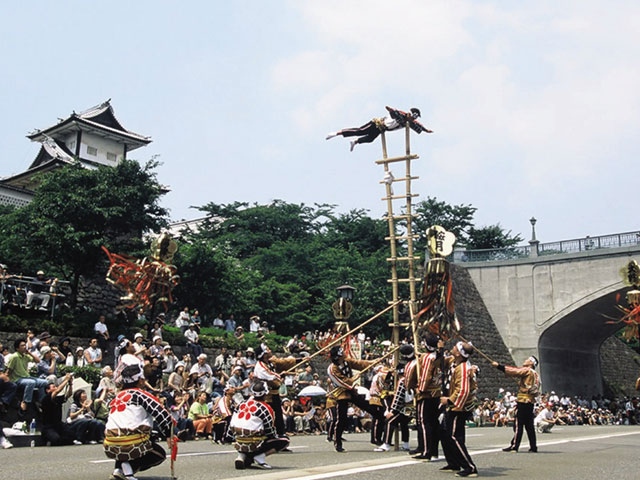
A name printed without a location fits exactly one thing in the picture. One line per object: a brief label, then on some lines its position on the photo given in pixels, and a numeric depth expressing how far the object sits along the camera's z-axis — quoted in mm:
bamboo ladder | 12531
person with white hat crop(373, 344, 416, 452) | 11555
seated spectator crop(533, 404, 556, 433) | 21375
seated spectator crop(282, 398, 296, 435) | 19269
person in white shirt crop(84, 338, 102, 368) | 18500
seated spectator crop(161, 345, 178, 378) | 18375
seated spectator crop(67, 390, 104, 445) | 13539
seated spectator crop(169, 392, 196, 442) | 15148
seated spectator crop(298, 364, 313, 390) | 22192
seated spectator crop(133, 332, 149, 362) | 13148
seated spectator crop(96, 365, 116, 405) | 14950
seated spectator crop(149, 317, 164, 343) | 20866
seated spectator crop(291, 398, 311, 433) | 19983
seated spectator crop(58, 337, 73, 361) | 18130
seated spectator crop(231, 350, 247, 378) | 17109
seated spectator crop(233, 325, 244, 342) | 25938
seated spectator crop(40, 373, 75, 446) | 12984
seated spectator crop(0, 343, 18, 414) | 12820
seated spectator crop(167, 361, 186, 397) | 16250
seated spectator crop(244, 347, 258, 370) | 16844
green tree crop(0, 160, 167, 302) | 24359
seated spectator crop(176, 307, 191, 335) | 24391
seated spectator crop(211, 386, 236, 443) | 14711
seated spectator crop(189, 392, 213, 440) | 16062
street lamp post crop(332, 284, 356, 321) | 14602
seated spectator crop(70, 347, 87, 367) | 18211
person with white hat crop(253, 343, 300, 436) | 10922
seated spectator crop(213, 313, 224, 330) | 28652
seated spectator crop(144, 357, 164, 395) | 9857
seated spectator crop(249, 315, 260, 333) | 28516
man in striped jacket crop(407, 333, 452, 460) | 10234
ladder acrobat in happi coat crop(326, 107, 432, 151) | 13156
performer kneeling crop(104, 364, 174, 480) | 7457
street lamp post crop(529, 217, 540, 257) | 39719
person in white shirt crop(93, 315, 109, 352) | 21294
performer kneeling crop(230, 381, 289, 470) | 9320
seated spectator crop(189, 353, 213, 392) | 17359
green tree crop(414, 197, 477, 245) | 52750
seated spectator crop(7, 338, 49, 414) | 13266
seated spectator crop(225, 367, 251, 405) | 15336
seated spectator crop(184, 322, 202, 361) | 22688
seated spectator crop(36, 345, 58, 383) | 14664
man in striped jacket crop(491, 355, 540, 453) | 12289
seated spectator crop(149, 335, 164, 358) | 17956
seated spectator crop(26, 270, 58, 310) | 21062
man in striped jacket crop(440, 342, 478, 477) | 8867
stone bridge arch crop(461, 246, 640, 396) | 36906
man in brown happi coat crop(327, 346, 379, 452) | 12312
